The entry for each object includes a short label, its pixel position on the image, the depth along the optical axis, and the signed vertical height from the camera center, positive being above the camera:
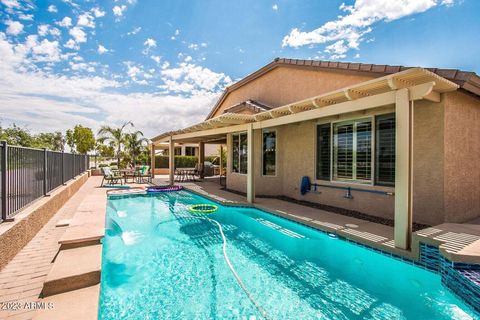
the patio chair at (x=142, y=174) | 18.89 -1.22
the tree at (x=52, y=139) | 52.05 +4.43
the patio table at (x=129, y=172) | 18.84 -1.07
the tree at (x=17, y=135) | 42.34 +4.36
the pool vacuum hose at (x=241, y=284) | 3.74 -2.36
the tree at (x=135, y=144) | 29.88 +1.90
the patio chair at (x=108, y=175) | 15.89 -1.09
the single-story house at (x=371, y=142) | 5.28 +0.61
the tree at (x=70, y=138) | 50.84 +4.40
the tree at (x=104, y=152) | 35.27 +1.10
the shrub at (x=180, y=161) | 30.98 -0.28
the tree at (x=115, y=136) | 28.66 +2.81
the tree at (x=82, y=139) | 46.06 +3.87
